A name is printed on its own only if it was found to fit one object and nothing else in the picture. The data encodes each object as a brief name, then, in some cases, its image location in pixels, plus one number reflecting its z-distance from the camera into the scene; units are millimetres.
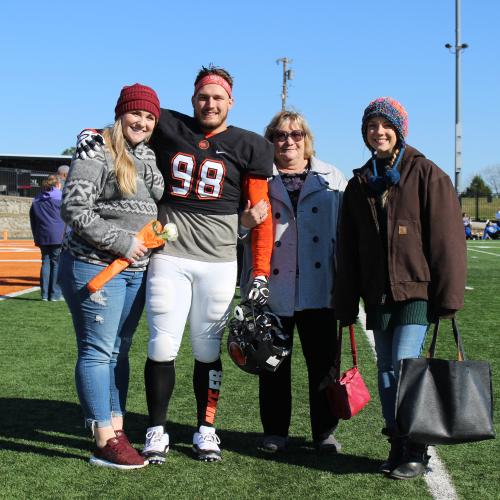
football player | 4035
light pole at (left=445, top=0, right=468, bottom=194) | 33500
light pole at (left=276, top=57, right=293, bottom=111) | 45906
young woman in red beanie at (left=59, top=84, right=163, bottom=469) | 3783
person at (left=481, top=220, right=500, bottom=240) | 39594
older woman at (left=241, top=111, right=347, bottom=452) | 4355
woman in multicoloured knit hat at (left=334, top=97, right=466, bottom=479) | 3779
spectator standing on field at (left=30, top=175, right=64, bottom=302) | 11219
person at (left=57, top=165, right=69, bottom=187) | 10470
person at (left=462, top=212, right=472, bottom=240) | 37750
